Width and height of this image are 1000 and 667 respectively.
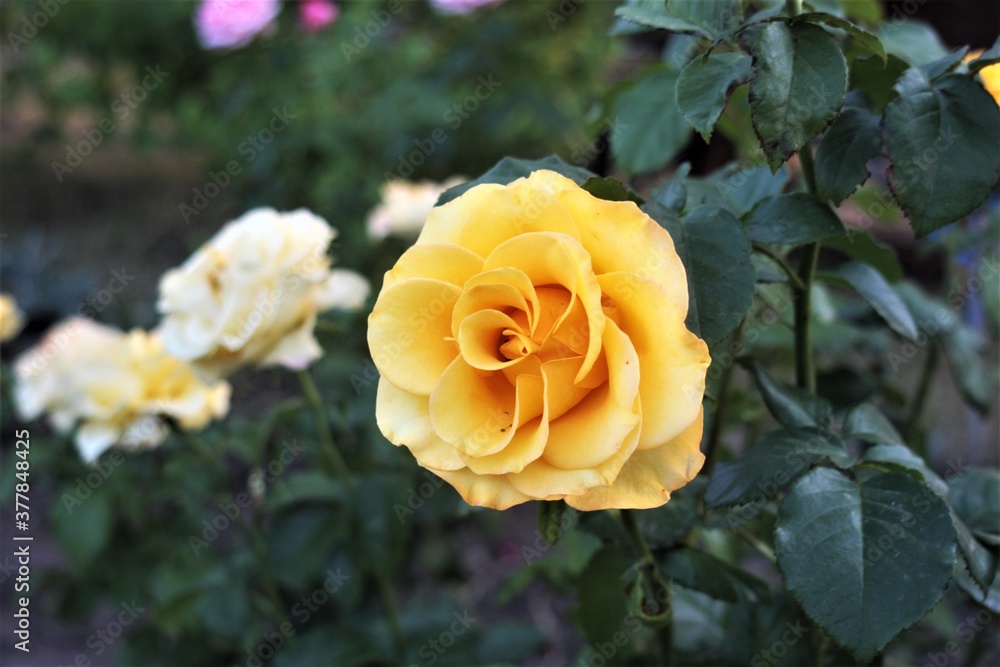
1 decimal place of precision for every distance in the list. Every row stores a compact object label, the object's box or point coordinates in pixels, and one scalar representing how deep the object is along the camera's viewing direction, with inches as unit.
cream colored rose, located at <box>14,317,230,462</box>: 39.0
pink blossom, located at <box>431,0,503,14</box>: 65.1
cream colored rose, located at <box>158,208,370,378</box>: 29.4
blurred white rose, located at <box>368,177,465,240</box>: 48.7
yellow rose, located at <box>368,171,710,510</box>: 16.1
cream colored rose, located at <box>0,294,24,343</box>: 71.9
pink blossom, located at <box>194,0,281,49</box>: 67.0
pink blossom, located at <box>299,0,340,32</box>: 74.4
